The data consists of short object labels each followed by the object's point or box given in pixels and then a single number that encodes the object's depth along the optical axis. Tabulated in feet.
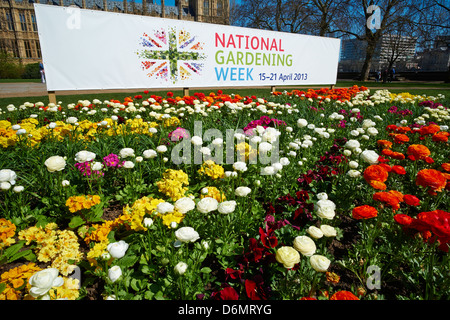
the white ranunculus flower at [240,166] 6.17
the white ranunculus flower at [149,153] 6.99
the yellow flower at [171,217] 4.72
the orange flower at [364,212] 4.67
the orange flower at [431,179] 5.21
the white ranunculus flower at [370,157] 6.67
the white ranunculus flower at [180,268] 3.75
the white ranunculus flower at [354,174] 6.50
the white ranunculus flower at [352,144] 7.63
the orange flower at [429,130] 8.98
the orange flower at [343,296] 3.26
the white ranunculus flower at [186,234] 4.02
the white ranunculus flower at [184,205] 4.59
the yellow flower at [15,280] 3.60
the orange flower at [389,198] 4.89
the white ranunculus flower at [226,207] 4.61
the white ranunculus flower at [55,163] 5.43
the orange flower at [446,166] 6.65
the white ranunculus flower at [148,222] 4.42
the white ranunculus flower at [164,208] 4.41
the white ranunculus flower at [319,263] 3.43
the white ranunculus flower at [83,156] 5.89
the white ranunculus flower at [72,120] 8.88
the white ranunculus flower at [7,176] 5.10
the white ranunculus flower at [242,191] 5.34
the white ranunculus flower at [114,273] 3.46
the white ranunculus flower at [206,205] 4.66
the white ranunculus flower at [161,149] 7.13
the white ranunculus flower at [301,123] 9.69
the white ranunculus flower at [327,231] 4.08
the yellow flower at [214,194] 5.91
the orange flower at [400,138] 8.39
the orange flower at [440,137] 8.34
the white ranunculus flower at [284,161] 6.96
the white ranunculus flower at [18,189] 5.61
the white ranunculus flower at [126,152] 6.86
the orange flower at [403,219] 4.72
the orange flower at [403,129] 9.39
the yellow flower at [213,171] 6.95
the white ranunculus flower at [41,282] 2.87
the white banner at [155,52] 16.07
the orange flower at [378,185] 5.38
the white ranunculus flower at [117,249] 3.63
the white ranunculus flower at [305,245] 3.66
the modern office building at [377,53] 82.88
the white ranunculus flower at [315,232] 4.03
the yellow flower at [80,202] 5.55
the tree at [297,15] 66.44
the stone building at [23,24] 144.46
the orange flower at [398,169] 6.39
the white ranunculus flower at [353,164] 6.81
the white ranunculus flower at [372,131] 9.01
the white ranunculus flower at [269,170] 6.30
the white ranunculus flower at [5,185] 5.18
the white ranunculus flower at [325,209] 4.43
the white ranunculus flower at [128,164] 6.45
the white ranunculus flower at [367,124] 9.78
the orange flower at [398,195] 5.02
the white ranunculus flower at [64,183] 6.12
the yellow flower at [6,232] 4.79
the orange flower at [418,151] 7.04
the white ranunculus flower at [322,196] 5.54
